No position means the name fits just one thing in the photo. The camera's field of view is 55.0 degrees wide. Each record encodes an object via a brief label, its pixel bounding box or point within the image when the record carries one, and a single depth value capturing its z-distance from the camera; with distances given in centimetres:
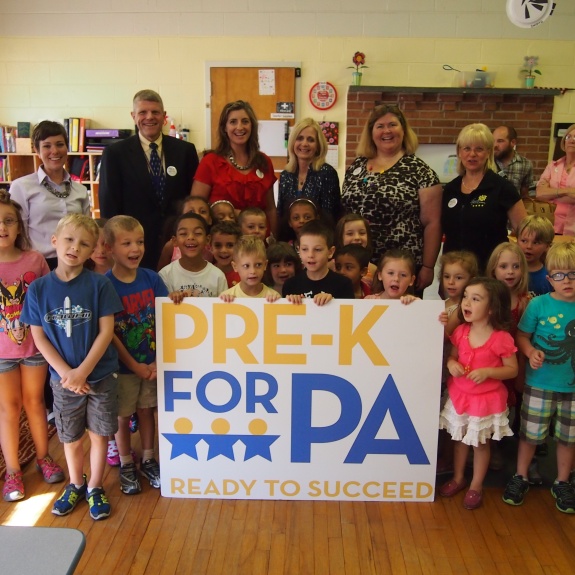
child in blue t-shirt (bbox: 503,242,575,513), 201
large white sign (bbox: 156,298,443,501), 200
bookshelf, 575
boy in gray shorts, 191
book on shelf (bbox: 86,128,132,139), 568
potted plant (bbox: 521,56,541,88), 565
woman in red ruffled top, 272
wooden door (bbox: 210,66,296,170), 573
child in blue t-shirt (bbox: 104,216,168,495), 207
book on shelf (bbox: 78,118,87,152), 577
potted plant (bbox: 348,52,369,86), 563
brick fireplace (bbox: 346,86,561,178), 571
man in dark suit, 273
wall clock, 578
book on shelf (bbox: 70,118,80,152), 575
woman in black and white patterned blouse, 258
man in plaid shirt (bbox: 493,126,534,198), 409
